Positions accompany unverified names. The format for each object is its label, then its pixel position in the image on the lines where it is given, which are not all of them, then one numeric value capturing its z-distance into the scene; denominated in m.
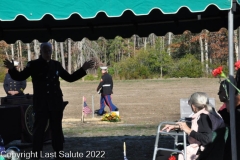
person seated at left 11.45
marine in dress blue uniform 17.08
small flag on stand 15.71
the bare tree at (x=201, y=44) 61.89
